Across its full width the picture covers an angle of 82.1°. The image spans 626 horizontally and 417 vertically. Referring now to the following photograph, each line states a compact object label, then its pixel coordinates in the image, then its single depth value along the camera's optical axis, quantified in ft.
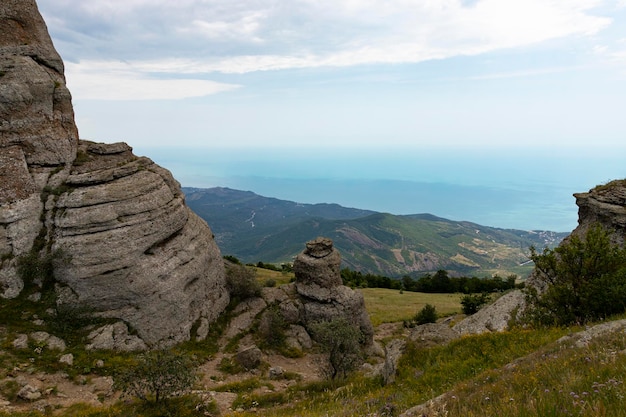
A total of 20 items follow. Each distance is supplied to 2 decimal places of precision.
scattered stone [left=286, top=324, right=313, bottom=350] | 121.49
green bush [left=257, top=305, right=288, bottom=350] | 119.14
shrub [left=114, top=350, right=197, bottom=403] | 61.57
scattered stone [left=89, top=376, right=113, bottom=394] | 80.40
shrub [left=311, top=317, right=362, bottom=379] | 88.17
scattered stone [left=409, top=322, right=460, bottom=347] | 60.13
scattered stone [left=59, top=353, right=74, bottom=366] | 85.87
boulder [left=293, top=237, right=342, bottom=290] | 135.23
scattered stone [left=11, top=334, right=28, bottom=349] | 85.76
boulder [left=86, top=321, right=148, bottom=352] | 94.68
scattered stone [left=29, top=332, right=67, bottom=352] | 89.36
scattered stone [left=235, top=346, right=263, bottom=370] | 103.96
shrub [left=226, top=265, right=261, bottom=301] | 137.29
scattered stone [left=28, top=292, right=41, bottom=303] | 97.57
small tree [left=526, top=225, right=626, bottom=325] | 59.21
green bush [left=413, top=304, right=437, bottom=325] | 168.13
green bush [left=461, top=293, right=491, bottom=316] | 178.31
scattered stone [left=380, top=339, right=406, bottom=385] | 53.95
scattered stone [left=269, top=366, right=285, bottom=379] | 100.78
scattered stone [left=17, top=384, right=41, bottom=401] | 71.26
